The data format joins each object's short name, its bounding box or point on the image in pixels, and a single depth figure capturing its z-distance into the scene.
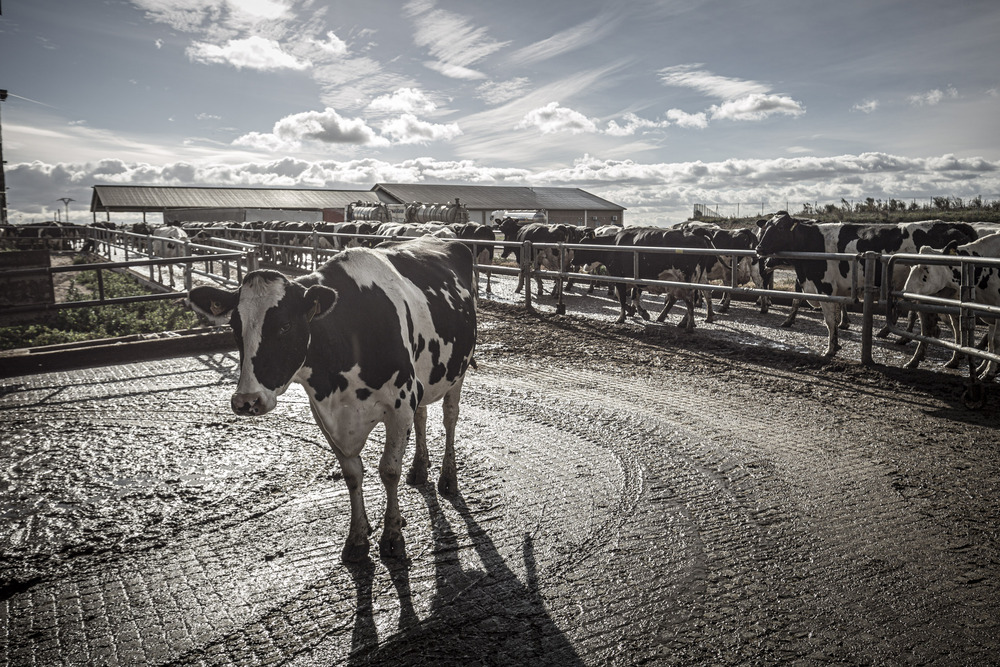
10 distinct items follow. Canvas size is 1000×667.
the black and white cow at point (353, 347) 3.12
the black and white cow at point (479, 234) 18.25
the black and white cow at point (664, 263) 11.88
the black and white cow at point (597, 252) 15.37
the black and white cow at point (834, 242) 9.29
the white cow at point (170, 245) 17.49
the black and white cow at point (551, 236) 18.72
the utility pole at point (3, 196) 50.00
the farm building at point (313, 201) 63.66
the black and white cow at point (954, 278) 7.61
